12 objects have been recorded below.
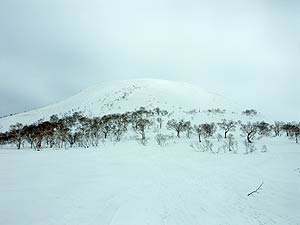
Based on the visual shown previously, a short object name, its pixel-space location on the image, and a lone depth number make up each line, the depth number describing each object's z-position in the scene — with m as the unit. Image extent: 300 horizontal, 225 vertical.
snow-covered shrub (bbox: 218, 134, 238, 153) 32.09
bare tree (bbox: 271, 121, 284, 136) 51.52
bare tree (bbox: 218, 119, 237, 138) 50.00
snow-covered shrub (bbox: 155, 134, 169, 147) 36.95
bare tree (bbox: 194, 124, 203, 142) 42.16
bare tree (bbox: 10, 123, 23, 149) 43.34
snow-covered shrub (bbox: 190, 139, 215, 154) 32.13
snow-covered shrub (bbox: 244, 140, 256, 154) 31.32
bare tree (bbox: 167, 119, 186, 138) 47.16
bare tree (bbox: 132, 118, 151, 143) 48.65
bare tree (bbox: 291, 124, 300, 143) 44.25
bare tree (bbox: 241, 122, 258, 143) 39.65
